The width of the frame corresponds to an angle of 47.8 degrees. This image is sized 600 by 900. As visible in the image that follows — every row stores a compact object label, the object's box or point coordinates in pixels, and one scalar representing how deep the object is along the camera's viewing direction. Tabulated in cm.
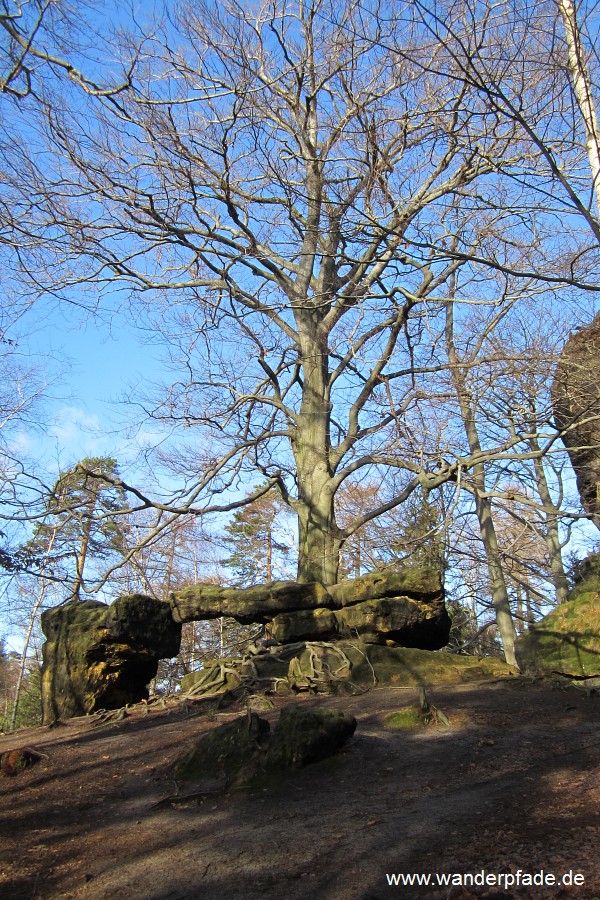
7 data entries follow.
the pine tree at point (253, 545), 2785
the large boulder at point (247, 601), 1050
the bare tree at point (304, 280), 841
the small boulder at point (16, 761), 575
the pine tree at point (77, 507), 1120
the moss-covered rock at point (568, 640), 901
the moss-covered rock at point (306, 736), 483
